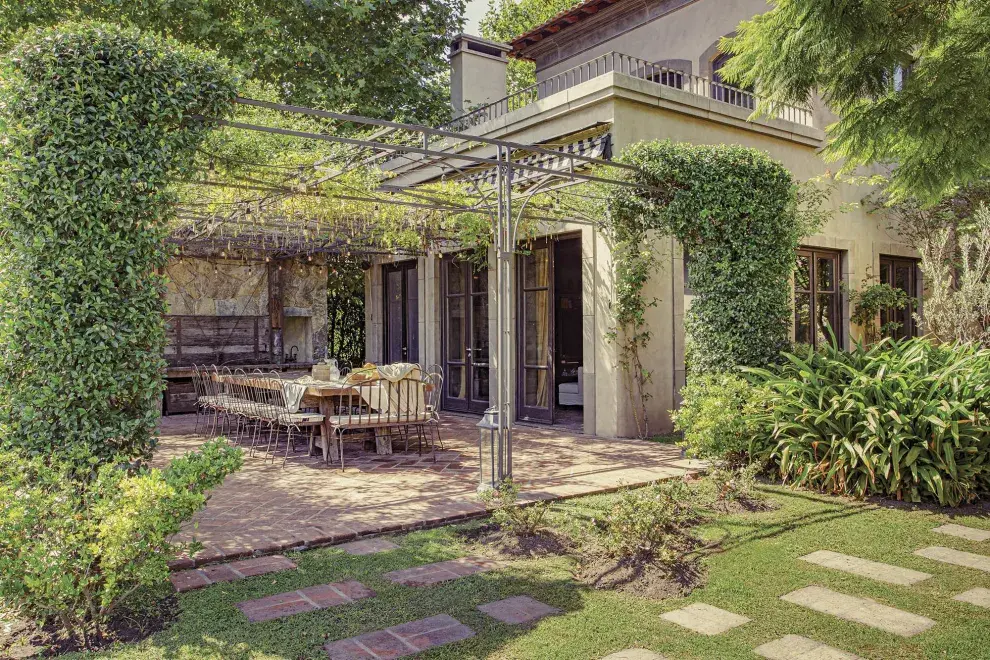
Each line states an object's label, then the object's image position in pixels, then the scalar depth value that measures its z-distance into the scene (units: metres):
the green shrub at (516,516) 4.59
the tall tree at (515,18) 21.17
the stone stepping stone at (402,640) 2.99
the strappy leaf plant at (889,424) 5.20
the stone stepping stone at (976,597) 3.49
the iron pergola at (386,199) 5.53
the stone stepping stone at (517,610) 3.37
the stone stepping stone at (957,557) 4.03
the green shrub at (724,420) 5.99
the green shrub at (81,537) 2.99
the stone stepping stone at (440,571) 3.87
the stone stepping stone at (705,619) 3.24
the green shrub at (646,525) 4.08
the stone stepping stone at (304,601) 3.43
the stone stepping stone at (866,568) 3.83
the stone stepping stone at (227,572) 3.82
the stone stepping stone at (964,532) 4.52
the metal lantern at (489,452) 5.52
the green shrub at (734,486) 5.34
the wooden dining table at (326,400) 7.09
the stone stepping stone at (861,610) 3.22
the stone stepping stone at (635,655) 2.95
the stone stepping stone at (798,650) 2.93
